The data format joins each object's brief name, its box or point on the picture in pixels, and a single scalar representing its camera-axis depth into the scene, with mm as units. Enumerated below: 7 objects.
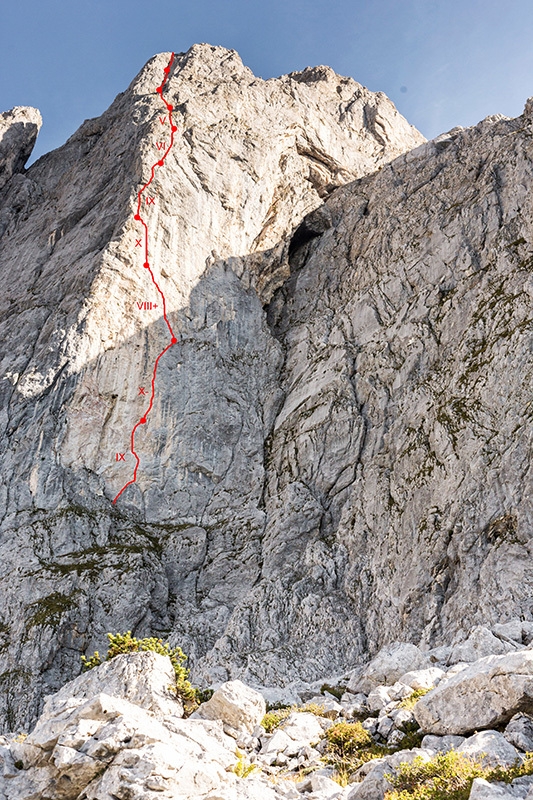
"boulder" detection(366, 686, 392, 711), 19412
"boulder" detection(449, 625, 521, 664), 21906
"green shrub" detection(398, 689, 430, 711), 18022
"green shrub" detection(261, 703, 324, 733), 19469
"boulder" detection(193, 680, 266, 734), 18719
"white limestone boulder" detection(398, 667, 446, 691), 19766
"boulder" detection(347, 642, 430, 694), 23719
